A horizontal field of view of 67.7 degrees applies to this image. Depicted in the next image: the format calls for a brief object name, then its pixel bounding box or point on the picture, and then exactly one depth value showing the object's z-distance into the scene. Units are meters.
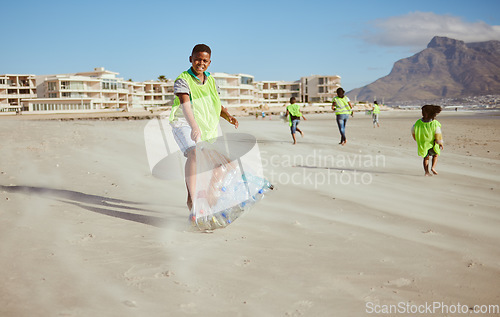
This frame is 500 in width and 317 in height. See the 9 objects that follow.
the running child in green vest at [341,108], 12.55
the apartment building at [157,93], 94.88
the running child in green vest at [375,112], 26.11
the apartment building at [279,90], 116.75
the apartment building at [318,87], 113.19
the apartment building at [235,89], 89.50
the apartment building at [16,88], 80.00
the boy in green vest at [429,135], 7.43
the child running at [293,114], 13.05
